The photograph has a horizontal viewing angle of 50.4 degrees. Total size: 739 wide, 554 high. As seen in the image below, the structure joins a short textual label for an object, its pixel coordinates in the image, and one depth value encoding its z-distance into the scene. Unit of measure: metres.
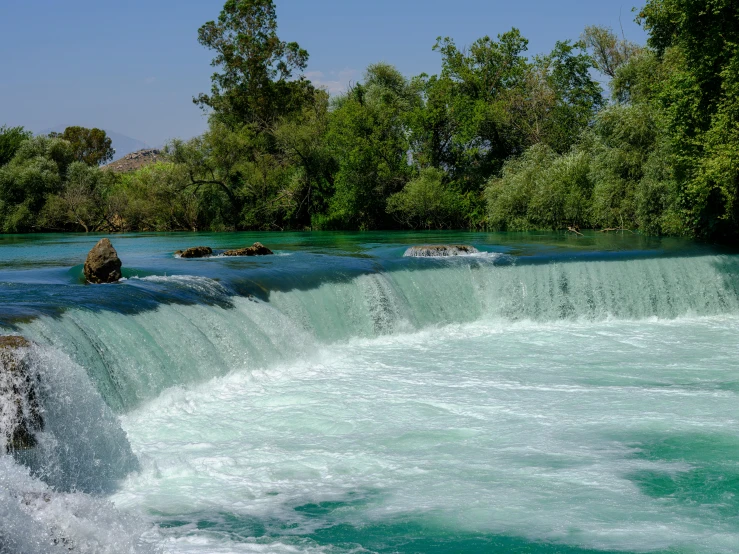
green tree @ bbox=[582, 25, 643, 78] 45.69
